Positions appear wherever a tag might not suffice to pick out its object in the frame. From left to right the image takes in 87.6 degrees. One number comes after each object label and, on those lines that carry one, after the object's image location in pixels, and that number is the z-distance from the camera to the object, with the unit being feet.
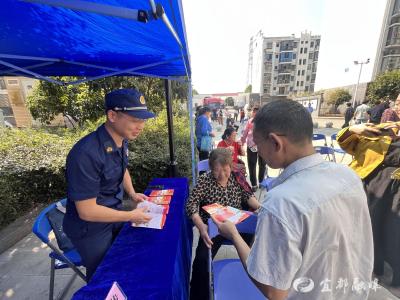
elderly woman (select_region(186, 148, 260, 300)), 6.09
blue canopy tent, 3.70
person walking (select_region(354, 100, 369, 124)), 31.77
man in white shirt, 2.37
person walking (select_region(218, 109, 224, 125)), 59.08
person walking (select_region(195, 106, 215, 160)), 17.70
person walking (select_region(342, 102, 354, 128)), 36.37
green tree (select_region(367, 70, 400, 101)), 57.60
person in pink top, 14.79
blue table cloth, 3.53
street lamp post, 77.93
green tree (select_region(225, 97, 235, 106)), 205.32
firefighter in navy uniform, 4.34
